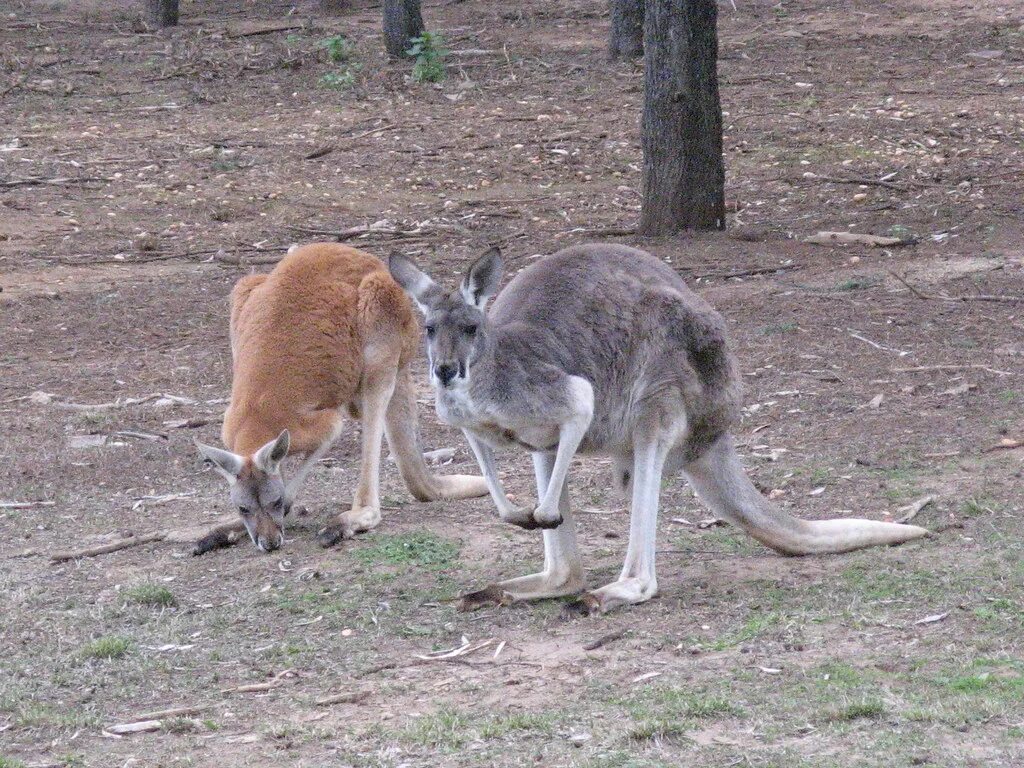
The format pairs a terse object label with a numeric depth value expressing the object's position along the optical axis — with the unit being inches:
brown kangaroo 430.3
